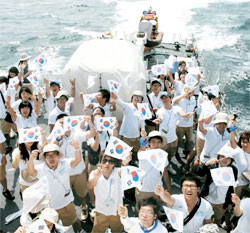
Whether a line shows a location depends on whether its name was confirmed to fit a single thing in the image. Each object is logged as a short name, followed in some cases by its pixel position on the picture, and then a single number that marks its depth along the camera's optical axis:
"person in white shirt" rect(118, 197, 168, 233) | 3.49
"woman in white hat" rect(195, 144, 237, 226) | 4.32
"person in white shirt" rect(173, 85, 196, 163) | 6.54
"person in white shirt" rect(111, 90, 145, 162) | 6.04
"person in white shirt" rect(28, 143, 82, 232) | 4.23
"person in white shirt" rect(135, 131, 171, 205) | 4.62
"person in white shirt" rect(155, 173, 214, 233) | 3.79
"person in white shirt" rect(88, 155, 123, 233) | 4.22
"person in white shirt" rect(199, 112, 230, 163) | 5.37
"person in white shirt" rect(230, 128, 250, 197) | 4.76
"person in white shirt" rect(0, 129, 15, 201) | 5.35
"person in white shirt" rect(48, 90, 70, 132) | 5.87
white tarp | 6.52
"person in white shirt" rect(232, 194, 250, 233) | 3.80
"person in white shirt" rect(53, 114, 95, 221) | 5.04
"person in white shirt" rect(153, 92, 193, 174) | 5.93
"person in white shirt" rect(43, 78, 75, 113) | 6.61
